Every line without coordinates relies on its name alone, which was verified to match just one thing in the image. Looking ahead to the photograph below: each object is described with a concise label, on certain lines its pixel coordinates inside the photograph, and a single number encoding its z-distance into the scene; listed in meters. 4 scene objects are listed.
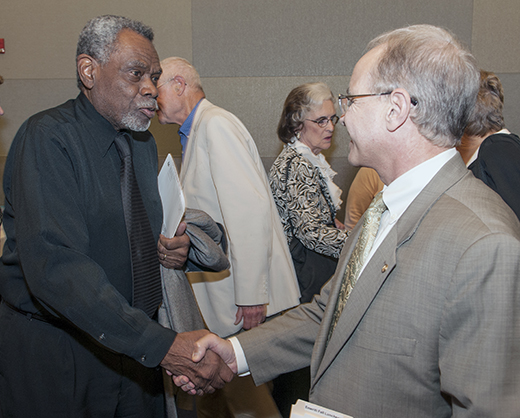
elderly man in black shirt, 1.15
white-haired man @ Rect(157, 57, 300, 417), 1.89
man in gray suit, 0.76
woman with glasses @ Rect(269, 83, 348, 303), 2.04
